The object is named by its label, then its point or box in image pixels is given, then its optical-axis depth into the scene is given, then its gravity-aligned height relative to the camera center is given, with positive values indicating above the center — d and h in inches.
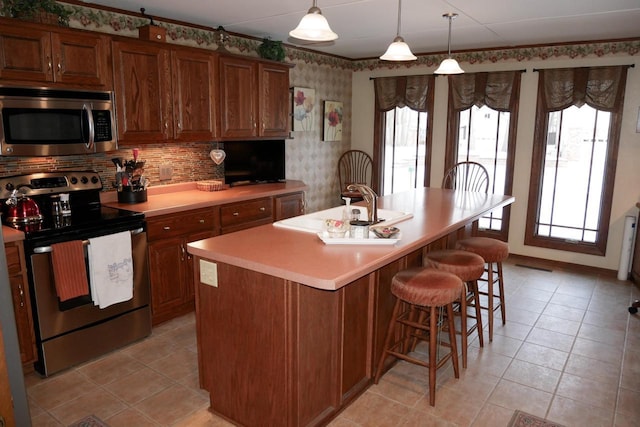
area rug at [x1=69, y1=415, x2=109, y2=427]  96.1 -58.3
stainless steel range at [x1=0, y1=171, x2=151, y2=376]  109.6 -30.8
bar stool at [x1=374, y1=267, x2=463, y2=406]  99.8 -33.7
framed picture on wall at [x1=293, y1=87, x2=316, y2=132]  216.2 +13.7
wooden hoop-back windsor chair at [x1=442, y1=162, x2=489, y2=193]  209.8 -17.7
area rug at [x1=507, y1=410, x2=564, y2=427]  96.7 -57.9
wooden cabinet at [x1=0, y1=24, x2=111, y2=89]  110.1 +19.6
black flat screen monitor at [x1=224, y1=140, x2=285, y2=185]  180.9 -9.6
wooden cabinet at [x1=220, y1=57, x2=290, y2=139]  164.6 +14.4
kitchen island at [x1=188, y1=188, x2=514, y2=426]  83.0 -35.2
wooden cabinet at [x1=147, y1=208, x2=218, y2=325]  135.6 -35.7
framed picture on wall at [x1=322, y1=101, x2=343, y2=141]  235.8 +8.9
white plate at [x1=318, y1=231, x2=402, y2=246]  95.0 -20.5
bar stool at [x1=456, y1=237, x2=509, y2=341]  134.7 -31.7
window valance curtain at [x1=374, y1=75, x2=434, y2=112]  228.5 +23.6
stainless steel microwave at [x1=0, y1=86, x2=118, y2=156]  111.8 +3.6
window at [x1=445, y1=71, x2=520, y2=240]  209.0 +5.8
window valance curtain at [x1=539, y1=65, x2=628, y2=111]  185.9 +21.7
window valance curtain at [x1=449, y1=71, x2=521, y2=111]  207.0 +22.5
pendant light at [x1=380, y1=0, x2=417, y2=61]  120.9 +22.2
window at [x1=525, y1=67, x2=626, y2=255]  189.7 -7.2
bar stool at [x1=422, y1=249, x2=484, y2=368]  116.0 -31.7
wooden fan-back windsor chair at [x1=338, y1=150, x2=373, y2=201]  254.7 -16.1
